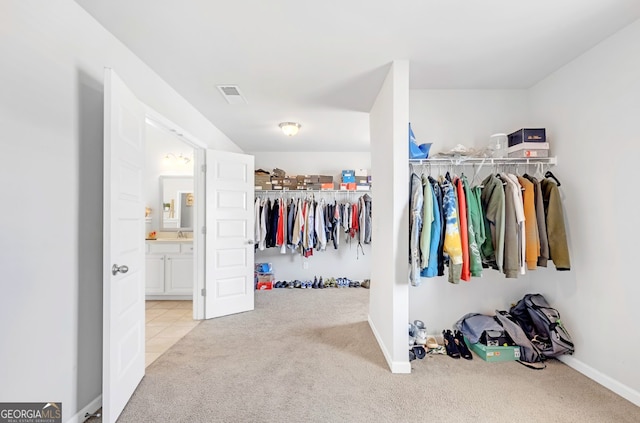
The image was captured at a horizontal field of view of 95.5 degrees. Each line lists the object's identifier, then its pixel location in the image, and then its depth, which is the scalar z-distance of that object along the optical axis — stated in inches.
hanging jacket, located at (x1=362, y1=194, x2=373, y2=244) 199.9
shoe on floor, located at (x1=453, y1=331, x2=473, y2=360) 100.6
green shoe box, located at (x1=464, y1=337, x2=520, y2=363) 98.3
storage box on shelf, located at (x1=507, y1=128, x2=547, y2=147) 99.9
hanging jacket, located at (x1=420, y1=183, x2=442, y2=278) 89.6
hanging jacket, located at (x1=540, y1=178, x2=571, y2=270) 89.6
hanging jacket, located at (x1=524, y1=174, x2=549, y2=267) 92.0
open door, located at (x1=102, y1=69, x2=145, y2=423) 65.8
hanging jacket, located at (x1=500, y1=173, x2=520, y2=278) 89.6
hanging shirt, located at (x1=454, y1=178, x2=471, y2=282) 90.0
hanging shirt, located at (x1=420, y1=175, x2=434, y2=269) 88.6
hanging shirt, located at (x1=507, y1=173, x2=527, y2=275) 90.3
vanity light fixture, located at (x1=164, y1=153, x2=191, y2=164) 195.3
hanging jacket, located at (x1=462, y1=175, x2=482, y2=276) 90.0
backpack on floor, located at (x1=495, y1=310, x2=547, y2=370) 96.6
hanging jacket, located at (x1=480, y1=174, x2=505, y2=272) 91.4
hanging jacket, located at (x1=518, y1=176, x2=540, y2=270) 90.9
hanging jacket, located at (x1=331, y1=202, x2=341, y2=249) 200.6
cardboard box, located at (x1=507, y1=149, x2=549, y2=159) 100.0
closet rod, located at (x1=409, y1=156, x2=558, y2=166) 100.0
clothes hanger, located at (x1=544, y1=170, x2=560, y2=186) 96.7
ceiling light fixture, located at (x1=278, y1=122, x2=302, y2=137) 151.8
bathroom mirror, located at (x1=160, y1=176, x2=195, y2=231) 193.8
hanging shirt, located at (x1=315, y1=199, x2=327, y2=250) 197.5
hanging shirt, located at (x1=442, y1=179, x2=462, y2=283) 87.2
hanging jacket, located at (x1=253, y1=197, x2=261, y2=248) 197.0
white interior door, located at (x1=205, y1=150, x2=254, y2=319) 144.1
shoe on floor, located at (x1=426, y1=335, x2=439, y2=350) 105.1
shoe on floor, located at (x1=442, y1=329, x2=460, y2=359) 101.3
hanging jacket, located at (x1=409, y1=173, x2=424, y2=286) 89.5
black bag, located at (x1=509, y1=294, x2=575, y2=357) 94.2
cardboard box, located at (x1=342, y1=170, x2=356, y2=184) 209.3
